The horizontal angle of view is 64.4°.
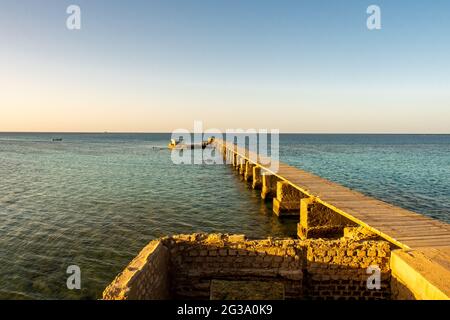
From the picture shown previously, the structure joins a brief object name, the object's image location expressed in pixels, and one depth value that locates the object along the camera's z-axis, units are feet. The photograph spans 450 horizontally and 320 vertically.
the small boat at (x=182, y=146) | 252.58
